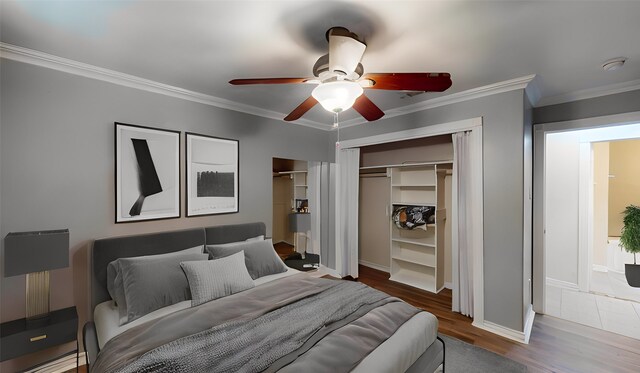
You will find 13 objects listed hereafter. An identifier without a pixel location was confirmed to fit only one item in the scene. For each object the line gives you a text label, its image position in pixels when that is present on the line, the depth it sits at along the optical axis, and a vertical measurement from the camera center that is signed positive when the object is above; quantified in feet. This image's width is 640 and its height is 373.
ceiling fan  5.23 +2.28
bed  4.73 -3.06
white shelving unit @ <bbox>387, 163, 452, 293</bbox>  13.00 -2.62
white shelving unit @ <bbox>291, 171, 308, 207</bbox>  19.57 +0.05
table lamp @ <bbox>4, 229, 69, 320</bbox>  5.99 -1.75
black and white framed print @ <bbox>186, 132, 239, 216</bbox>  9.86 +0.42
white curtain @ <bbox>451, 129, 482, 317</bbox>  9.68 -1.07
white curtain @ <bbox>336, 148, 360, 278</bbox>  14.62 -1.46
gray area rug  7.40 -5.15
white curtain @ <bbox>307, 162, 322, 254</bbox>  15.30 -1.02
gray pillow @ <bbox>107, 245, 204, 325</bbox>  6.88 -2.75
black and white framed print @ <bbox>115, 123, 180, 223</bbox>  8.32 +0.41
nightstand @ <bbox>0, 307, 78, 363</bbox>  5.92 -3.50
